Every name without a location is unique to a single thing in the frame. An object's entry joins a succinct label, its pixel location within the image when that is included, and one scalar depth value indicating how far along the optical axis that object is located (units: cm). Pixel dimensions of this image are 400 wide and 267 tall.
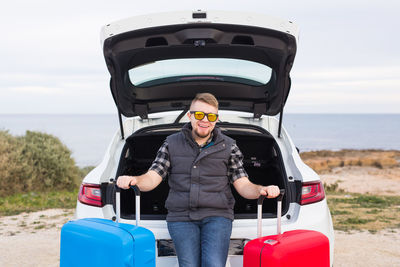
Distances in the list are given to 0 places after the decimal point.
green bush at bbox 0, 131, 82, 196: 1227
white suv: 284
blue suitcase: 233
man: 266
